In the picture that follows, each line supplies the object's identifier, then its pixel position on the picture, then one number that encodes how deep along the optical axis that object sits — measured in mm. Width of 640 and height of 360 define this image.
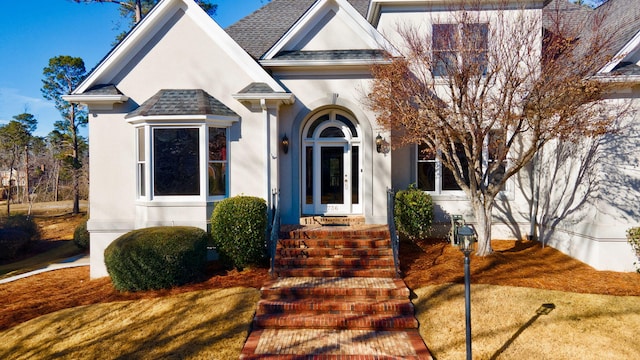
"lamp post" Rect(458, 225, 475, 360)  5519
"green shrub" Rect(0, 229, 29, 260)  15062
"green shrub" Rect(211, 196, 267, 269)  8719
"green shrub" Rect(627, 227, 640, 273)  8292
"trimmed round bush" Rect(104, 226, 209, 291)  8008
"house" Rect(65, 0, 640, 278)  9703
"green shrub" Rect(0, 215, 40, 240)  16125
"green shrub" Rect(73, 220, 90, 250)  15359
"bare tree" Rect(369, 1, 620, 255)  7504
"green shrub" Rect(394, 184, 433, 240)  9836
